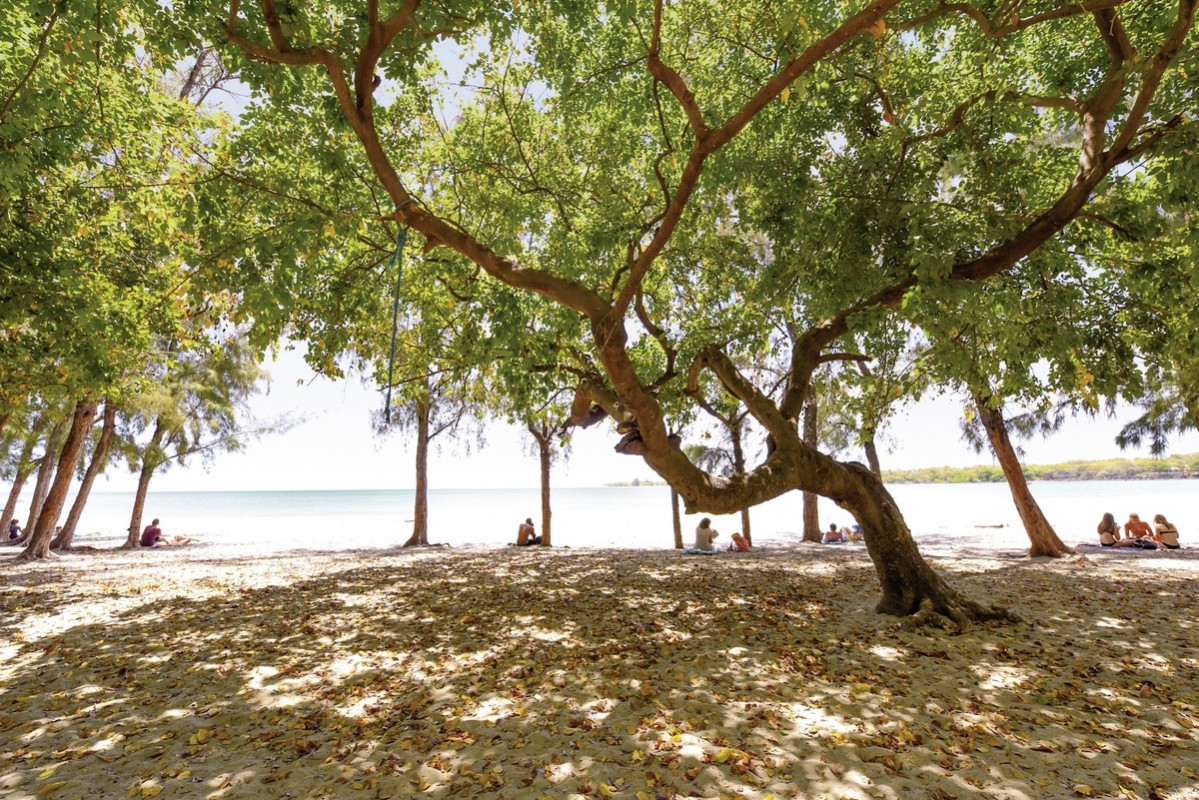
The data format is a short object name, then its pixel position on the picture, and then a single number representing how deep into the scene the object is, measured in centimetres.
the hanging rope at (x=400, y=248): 546
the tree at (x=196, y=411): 1628
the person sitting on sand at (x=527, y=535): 1691
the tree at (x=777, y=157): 536
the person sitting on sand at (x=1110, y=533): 1342
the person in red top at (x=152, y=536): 1891
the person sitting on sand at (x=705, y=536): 1305
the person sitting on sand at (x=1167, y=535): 1253
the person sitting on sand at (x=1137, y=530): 1333
